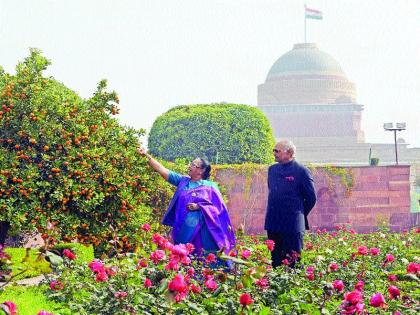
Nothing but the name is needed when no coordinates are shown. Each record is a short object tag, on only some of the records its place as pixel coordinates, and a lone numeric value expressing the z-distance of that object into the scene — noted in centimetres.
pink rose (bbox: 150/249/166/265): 457
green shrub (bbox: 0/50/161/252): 842
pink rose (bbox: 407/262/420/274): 447
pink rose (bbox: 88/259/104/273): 447
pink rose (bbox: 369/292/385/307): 341
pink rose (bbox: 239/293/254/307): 349
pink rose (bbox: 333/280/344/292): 408
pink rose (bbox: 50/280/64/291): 534
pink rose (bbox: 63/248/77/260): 535
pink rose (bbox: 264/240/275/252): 576
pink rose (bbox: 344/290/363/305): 347
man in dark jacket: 694
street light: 2406
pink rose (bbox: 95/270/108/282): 442
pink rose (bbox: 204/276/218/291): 418
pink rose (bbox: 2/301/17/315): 268
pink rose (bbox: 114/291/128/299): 422
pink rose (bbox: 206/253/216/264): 493
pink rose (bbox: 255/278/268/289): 461
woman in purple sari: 701
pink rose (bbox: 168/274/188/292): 345
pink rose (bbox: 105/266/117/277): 478
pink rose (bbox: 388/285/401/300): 383
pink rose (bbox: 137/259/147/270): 495
